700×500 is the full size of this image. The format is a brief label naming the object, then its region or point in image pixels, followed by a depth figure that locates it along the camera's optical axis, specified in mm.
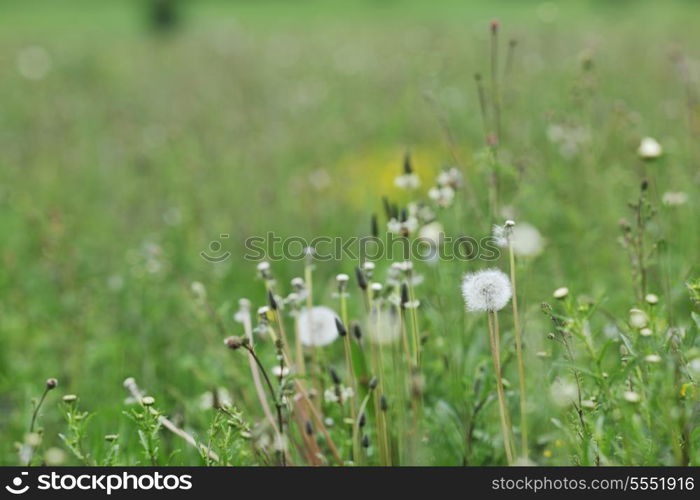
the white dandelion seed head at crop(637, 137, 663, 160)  3081
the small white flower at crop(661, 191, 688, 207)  3380
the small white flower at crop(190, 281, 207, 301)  3176
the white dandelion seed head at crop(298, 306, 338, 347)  3077
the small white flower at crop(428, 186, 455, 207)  3106
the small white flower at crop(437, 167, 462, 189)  3117
